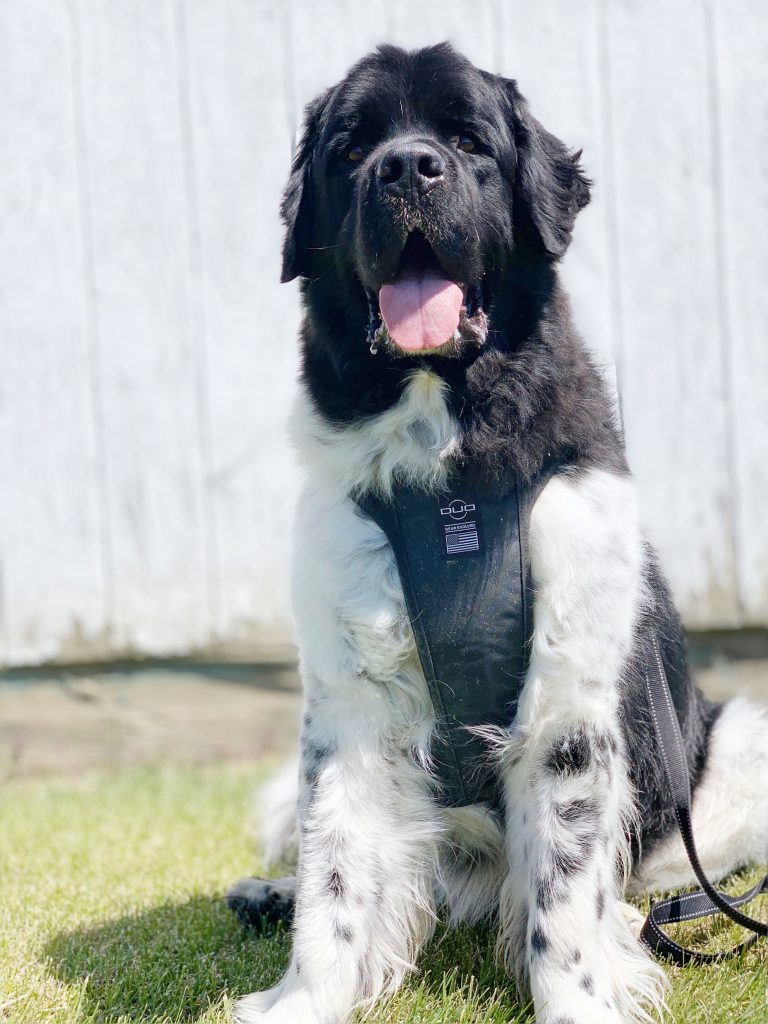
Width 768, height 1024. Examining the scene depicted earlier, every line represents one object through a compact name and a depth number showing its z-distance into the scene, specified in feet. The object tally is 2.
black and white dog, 7.18
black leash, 7.81
